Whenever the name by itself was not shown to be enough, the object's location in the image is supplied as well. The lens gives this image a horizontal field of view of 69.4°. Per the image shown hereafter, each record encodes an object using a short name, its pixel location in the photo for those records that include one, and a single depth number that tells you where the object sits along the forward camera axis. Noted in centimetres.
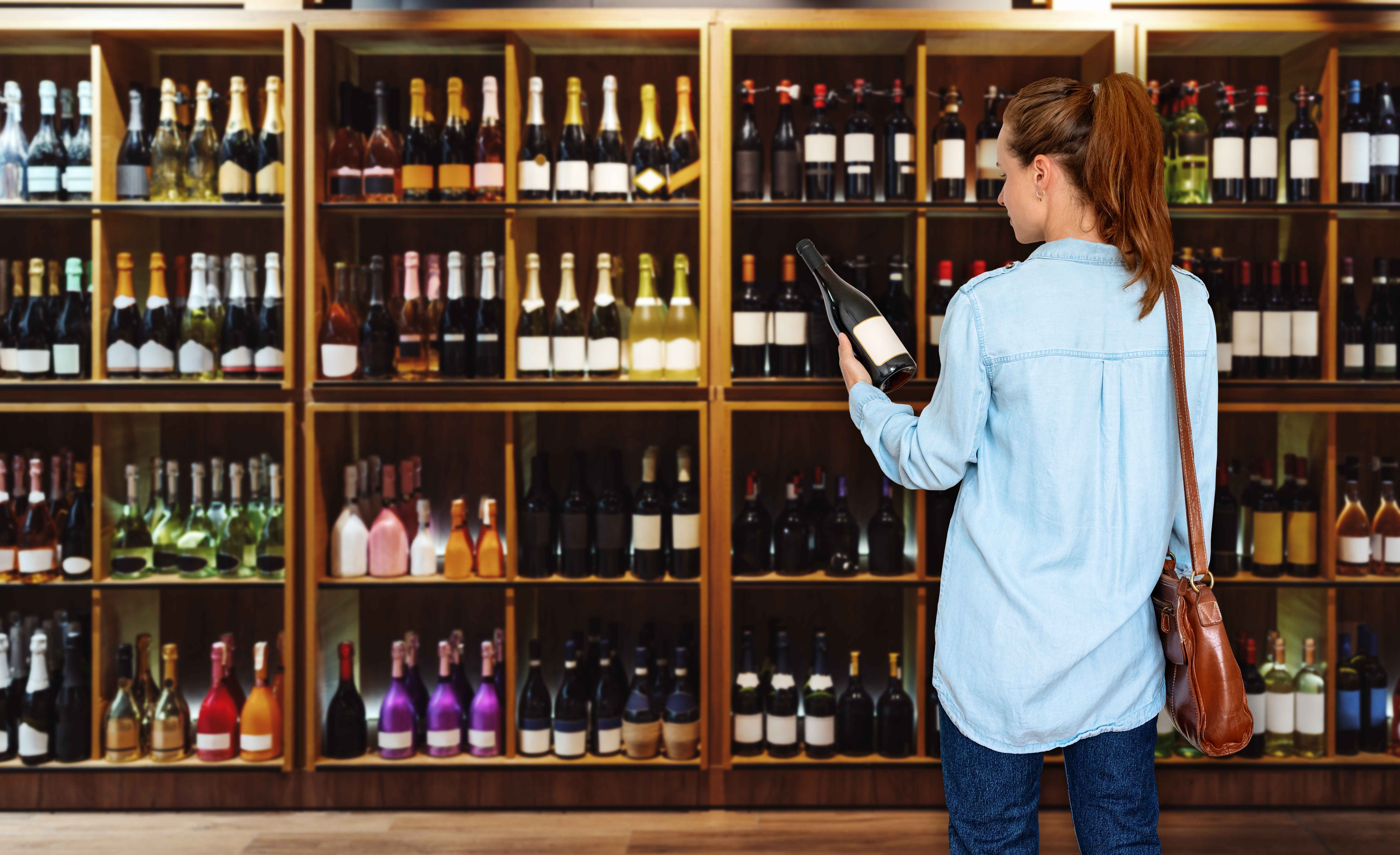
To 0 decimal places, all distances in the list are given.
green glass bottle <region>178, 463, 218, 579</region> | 263
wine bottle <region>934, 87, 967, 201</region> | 252
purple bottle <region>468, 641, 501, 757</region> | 258
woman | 114
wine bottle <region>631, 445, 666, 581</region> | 256
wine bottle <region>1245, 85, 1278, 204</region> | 250
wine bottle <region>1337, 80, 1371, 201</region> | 250
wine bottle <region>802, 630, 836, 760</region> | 257
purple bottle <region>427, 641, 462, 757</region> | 258
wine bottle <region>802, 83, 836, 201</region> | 255
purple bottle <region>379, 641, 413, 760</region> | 258
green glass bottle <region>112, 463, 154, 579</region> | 262
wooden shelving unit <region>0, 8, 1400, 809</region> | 250
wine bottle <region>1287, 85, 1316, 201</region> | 250
